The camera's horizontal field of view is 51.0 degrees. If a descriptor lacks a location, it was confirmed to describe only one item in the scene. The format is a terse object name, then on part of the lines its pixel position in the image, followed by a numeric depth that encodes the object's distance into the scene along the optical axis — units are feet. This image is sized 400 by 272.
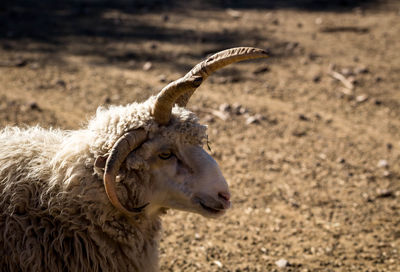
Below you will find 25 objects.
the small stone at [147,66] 28.92
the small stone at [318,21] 37.47
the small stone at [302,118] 23.03
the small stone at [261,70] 28.63
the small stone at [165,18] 38.96
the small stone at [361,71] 27.78
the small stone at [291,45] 32.48
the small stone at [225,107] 23.78
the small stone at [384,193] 17.01
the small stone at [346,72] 27.61
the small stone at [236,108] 23.65
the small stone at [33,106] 22.91
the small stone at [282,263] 13.48
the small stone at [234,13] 40.16
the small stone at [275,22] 37.83
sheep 9.30
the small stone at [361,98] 24.63
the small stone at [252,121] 22.65
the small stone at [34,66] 28.68
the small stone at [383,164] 18.95
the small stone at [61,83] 26.35
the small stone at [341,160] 19.48
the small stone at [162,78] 27.16
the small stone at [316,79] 27.16
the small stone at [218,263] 13.60
